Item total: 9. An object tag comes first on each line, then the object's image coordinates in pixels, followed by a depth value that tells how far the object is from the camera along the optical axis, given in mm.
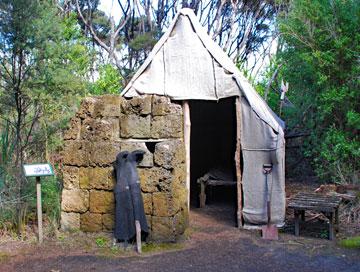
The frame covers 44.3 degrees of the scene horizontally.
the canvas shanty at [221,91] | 7055
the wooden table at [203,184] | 9219
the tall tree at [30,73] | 7227
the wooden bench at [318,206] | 6496
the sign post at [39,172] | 6156
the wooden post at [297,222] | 6832
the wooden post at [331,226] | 6555
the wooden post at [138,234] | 5898
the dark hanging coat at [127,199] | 6062
